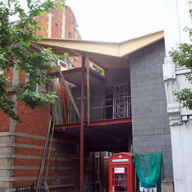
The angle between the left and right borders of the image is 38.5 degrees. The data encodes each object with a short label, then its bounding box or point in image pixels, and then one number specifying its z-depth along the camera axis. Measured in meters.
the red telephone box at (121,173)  11.44
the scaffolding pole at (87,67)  16.42
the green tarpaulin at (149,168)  11.13
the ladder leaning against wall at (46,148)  16.30
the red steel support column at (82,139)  15.25
